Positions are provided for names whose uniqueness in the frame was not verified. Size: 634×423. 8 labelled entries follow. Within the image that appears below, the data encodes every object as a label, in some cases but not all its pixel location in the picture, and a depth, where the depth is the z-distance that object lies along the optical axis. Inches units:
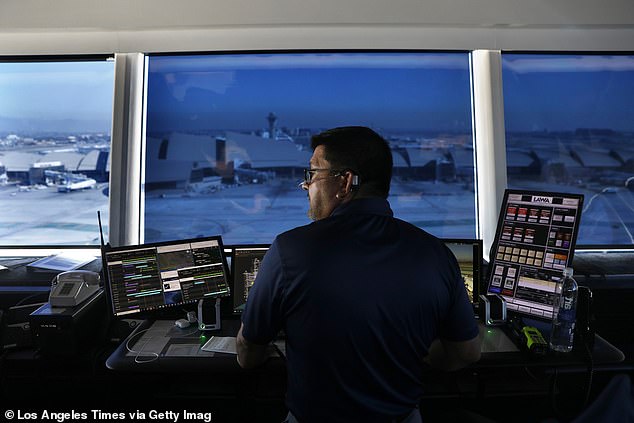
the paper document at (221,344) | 89.9
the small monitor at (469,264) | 103.6
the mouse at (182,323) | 100.4
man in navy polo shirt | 50.8
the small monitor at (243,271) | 103.4
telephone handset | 94.7
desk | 85.6
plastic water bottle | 91.5
